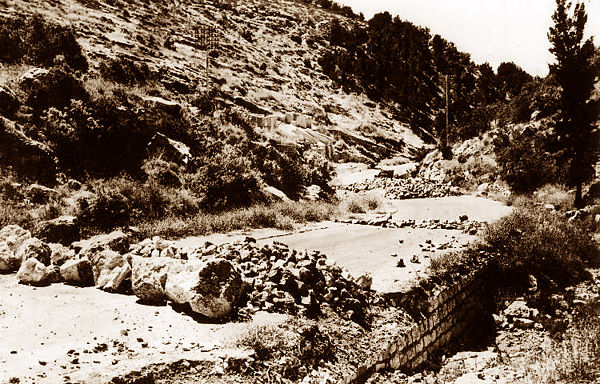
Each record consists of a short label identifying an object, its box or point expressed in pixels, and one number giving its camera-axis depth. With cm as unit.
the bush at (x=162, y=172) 1562
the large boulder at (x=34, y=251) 862
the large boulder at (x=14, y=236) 920
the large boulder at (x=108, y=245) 920
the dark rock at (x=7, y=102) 1481
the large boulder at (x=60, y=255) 879
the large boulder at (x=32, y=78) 1605
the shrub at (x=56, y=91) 1586
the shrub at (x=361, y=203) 1891
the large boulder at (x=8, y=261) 865
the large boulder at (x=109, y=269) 802
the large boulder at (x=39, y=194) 1284
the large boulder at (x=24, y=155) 1371
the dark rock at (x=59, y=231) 1030
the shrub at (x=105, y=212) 1248
